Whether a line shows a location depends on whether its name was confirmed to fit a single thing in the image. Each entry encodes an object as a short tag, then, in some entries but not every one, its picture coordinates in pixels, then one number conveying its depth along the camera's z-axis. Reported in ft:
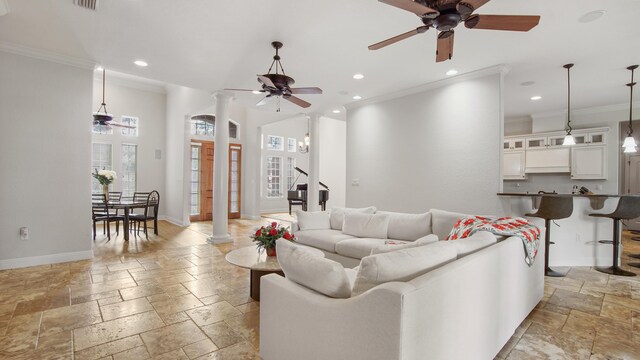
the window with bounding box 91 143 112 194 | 25.54
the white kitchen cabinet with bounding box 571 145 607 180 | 21.06
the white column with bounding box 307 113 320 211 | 22.88
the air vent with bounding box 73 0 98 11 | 9.26
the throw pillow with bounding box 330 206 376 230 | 15.43
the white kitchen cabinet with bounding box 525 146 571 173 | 22.36
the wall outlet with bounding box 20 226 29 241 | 13.57
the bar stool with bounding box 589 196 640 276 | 13.26
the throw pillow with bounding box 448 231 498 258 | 6.68
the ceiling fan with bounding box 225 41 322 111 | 11.69
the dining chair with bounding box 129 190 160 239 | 19.36
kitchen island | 14.78
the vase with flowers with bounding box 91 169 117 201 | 18.44
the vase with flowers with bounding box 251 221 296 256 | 10.34
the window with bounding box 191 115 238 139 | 28.40
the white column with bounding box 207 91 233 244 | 19.30
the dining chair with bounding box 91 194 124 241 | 18.26
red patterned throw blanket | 8.68
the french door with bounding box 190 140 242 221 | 28.17
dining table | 18.33
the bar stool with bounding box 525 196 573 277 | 13.00
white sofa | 4.20
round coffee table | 9.31
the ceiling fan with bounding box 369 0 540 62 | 6.88
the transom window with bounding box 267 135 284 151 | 34.35
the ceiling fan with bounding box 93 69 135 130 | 19.34
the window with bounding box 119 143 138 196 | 26.94
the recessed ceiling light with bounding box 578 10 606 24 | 9.53
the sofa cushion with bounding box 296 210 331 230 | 15.56
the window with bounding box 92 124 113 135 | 25.94
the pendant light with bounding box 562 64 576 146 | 16.02
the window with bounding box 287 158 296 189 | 36.06
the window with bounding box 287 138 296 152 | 36.14
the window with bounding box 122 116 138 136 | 27.12
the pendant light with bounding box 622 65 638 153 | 15.81
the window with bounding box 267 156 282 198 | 34.47
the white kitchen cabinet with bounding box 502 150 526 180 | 24.44
